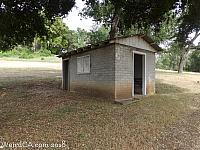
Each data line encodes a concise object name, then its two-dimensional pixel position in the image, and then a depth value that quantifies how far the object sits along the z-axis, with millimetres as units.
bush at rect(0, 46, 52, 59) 21693
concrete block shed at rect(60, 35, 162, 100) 6752
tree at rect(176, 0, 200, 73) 5929
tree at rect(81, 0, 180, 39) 5838
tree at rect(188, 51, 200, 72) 25304
